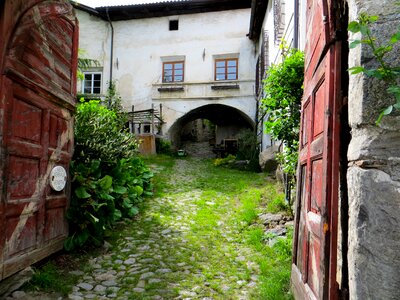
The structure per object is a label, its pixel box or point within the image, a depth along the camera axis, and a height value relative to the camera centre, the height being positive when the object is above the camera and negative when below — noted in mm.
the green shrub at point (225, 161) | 13023 +164
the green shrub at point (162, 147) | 14802 +792
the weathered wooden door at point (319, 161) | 1849 +44
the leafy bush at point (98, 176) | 4416 -245
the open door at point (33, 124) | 3041 +419
